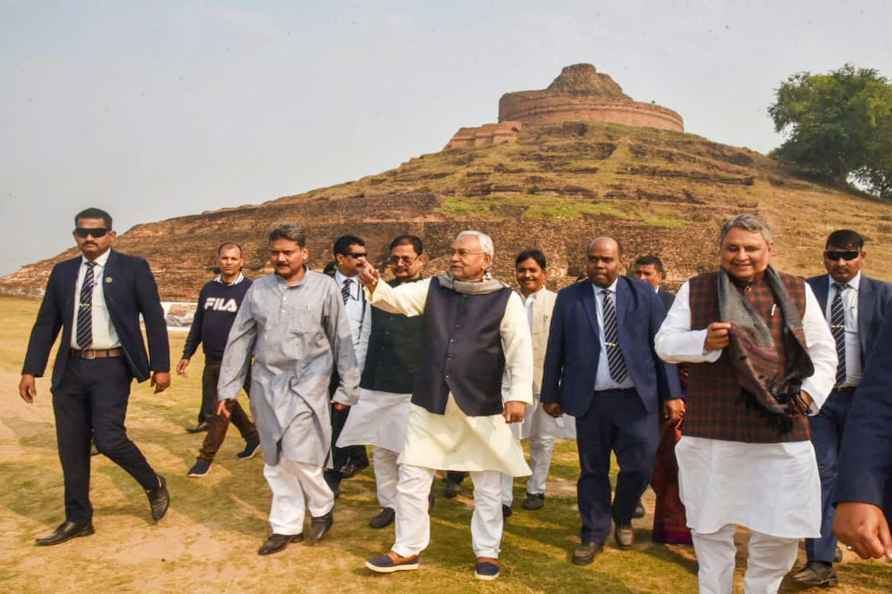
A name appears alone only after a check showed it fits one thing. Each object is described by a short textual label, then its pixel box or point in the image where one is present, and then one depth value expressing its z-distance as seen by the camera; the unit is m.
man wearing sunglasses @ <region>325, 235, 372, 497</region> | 5.31
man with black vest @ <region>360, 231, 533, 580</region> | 3.87
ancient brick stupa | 58.81
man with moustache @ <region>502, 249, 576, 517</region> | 5.29
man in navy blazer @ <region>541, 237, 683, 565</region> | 4.28
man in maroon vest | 2.94
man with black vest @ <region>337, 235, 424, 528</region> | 4.83
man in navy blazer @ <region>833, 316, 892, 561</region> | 1.78
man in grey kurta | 4.20
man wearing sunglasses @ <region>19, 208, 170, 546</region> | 4.32
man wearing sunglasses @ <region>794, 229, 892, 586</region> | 4.04
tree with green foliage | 44.06
